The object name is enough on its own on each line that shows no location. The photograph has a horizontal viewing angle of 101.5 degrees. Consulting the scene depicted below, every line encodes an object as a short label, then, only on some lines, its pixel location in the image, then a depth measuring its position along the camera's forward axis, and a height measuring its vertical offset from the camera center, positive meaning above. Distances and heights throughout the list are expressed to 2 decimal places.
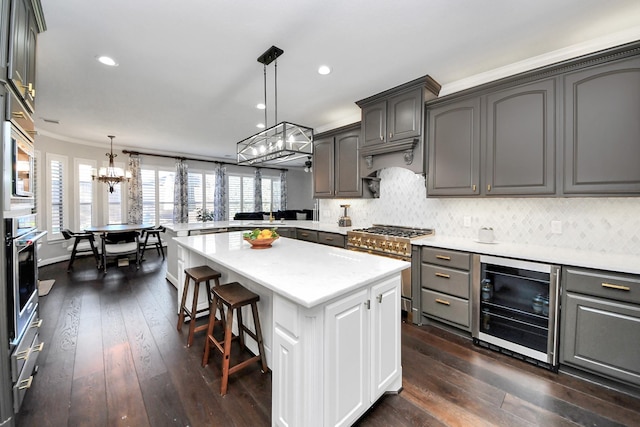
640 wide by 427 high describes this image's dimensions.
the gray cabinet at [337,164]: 3.82 +0.72
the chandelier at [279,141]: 2.24 +0.63
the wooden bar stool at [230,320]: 1.80 -0.83
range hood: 2.89 +1.03
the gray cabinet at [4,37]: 1.28 +0.86
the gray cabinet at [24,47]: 1.36 +0.97
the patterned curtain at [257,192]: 8.85 +0.62
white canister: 2.60 -0.25
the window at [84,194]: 5.90 +0.37
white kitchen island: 1.27 -0.66
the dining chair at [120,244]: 4.92 -0.66
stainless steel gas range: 2.82 -0.39
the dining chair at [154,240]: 5.69 -0.78
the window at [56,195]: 5.41 +0.33
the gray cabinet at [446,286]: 2.45 -0.75
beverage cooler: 2.02 -0.83
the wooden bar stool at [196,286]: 2.37 -0.74
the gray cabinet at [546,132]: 1.88 +0.67
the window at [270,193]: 9.18 +0.62
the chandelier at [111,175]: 5.32 +0.74
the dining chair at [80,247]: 4.85 -0.68
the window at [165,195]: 7.08 +0.41
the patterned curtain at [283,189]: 9.49 +0.77
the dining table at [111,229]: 4.84 -0.37
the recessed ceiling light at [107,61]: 2.48 +1.45
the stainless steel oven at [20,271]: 1.40 -0.38
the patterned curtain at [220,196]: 7.86 +0.43
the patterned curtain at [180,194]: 7.15 +0.44
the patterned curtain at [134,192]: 6.54 +0.46
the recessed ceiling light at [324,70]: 2.64 +1.45
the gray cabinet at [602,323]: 1.73 -0.79
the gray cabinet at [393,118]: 2.91 +1.10
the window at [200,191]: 7.54 +0.56
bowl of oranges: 2.35 -0.26
